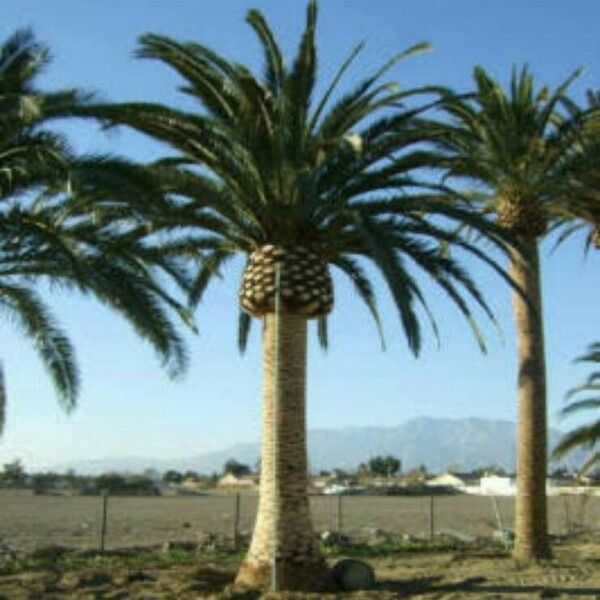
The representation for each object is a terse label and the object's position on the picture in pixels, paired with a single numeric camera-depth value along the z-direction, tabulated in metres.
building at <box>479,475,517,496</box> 87.11
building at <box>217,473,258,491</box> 110.19
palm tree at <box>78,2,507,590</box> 16.12
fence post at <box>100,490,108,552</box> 22.53
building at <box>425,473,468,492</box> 114.47
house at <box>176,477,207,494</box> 115.11
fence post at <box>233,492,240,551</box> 24.29
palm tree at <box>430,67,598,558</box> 20.98
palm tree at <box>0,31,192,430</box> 14.45
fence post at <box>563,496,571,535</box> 35.31
